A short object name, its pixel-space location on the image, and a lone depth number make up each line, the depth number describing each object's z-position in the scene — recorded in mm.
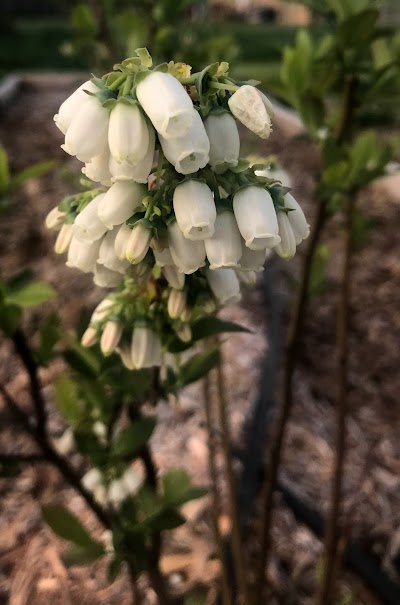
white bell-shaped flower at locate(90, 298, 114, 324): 133
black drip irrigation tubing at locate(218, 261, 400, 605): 257
